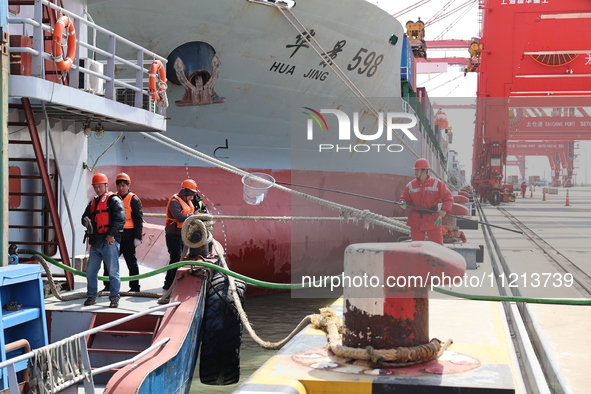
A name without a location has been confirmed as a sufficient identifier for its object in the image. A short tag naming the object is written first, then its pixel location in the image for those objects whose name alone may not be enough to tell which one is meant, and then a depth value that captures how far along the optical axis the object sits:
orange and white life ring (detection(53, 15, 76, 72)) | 6.42
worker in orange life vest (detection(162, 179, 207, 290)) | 8.36
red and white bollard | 4.28
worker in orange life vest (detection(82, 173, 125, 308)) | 7.07
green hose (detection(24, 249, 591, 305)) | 5.05
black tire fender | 7.49
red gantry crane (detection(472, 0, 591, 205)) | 27.64
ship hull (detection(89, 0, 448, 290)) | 13.06
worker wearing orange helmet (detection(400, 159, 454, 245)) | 8.53
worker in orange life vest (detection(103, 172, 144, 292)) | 8.01
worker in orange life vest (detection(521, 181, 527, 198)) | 56.01
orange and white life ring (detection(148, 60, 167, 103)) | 8.52
